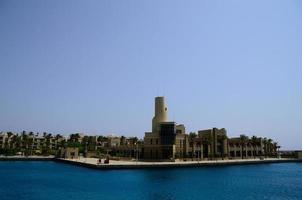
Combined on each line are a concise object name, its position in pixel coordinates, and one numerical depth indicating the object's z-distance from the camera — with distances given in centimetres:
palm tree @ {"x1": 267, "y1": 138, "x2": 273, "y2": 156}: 15377
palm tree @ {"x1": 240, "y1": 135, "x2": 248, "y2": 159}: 13826
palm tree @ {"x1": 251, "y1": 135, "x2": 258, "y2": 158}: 14350
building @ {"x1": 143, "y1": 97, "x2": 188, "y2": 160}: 11528
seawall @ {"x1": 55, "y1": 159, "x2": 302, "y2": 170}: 8638
